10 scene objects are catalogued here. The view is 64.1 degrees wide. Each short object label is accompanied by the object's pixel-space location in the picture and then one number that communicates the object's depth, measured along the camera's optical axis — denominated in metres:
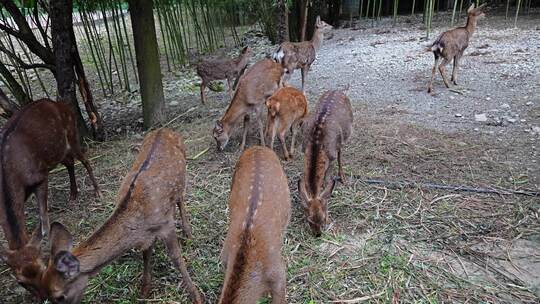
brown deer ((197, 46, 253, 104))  8.39
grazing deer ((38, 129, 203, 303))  2.70
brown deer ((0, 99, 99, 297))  2.86
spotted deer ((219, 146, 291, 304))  2.60
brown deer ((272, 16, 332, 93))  7.92
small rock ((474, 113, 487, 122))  6.10
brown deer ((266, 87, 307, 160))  5.54
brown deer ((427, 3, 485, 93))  7.44
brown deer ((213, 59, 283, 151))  5.74
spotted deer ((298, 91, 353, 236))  3.90
